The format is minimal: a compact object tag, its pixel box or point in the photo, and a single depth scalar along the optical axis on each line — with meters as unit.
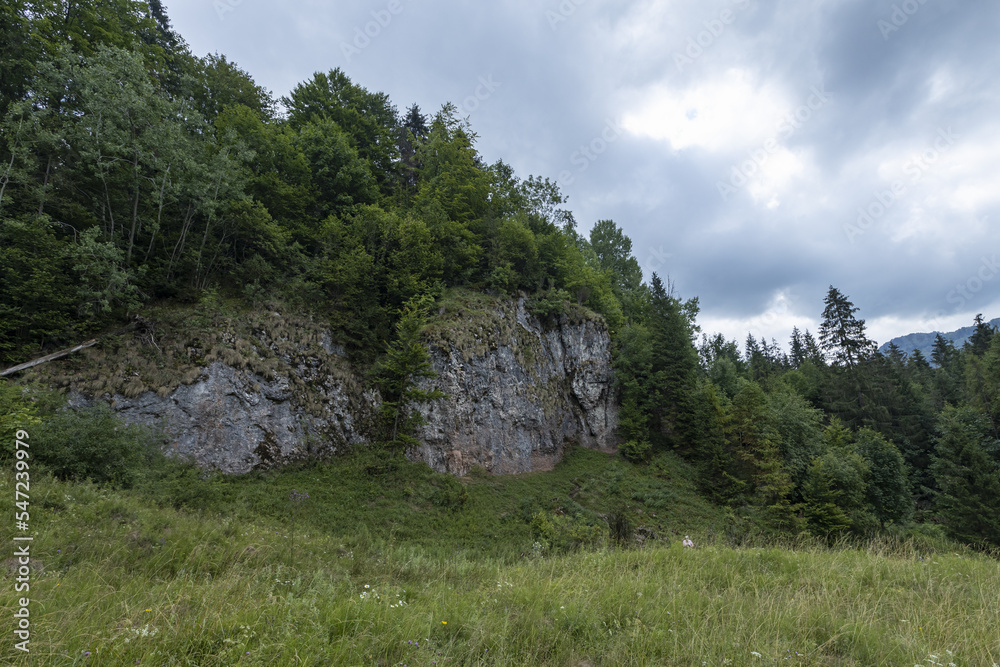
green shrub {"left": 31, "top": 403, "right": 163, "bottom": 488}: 7.90
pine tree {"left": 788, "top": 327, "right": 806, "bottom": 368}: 65.88
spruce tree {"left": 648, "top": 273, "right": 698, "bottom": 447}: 26.97
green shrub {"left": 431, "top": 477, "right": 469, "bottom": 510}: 15.35
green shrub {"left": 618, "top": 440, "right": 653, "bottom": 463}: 25.50
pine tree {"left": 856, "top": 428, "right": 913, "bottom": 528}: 23.47
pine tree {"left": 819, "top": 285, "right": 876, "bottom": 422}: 36.41
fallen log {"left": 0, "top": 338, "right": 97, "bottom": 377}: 10.00
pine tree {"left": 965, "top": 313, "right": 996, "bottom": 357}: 55.89
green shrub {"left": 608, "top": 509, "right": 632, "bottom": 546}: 17.50
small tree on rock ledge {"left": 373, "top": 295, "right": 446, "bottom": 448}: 15.77
